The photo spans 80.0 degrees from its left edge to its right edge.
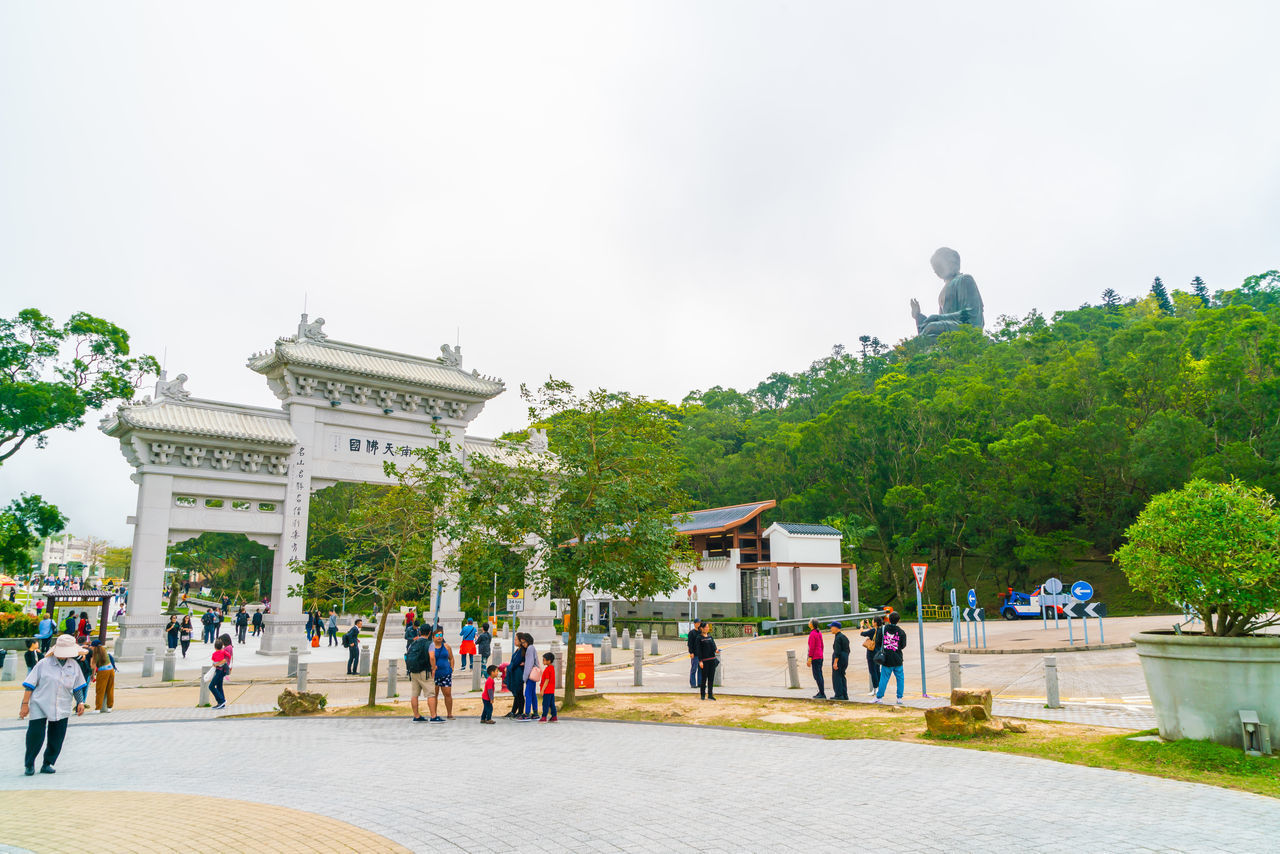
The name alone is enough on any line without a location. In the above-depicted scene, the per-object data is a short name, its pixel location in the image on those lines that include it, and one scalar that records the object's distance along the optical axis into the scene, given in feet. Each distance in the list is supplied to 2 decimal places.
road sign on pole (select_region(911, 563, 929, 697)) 50.58
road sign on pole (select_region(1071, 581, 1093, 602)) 71.24
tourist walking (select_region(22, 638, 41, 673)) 58.16
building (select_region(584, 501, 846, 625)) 130.00
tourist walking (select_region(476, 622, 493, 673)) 67.68
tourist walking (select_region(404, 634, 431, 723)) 44.06
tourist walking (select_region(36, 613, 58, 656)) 64.87
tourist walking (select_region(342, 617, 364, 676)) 70.28
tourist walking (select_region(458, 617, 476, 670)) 71.46
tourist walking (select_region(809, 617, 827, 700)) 49.52
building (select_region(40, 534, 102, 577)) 280.02
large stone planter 27.68
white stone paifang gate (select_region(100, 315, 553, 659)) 84.74
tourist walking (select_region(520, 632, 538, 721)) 45.06
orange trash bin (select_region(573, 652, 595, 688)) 59.11
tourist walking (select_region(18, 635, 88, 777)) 30.04
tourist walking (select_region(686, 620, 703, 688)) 54.60
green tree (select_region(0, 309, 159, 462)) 91.71
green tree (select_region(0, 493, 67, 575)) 94.84
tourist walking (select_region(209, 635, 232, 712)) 51.60
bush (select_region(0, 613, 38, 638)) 84.12
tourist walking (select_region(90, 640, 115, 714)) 49.11
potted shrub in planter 27.76
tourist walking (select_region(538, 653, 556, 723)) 44.42
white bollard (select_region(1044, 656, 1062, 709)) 42.16
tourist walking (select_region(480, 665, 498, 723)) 43.32
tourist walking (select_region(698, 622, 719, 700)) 52.42
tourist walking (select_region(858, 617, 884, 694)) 47.06
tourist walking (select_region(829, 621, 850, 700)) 46.24
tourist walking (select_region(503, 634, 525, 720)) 45.73
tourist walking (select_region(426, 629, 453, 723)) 44.75
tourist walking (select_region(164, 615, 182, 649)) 83.93
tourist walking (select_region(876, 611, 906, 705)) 45.42
